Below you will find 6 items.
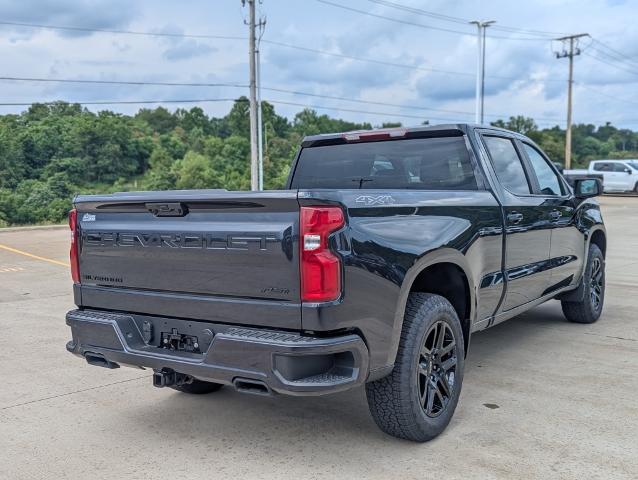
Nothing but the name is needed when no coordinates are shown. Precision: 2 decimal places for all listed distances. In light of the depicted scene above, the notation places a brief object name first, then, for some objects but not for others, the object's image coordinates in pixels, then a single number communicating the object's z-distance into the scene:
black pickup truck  3.00
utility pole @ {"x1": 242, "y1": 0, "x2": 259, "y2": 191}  29.97
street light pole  38.05
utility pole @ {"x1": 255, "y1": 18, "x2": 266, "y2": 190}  30.11
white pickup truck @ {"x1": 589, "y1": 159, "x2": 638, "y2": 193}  34.44
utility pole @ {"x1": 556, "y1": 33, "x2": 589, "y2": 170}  46.97
